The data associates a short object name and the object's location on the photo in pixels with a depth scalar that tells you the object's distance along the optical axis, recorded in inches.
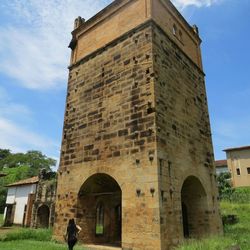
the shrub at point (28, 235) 402.8
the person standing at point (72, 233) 298.7
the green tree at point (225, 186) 1143.4
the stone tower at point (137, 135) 311.6
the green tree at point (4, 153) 2299.5
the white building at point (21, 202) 1074.7
